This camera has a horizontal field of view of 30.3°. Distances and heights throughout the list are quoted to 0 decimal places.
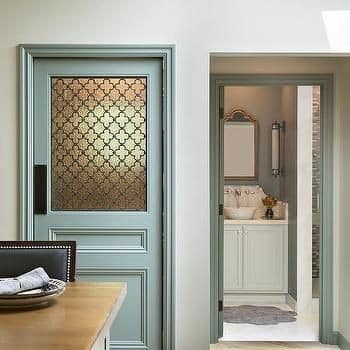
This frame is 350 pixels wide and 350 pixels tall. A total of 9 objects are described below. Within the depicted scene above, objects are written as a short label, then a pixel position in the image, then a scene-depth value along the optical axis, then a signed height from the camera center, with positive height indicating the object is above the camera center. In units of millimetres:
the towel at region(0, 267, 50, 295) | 2199 -374
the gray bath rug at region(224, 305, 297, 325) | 6090 -1375
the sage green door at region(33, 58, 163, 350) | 4055 +13
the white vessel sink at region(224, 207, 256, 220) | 7020 -414
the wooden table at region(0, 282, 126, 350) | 1745 -453
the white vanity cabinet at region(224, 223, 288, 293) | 6828 -833
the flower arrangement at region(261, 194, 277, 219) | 7090 -320
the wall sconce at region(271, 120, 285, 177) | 7258 +303
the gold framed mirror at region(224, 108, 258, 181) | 7405 +355
